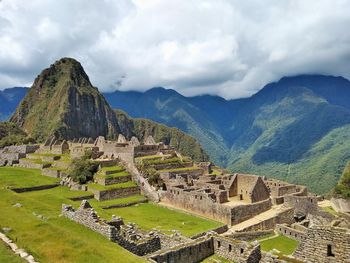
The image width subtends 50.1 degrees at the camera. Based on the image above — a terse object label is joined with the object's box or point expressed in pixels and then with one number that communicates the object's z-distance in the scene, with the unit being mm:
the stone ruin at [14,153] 60094
